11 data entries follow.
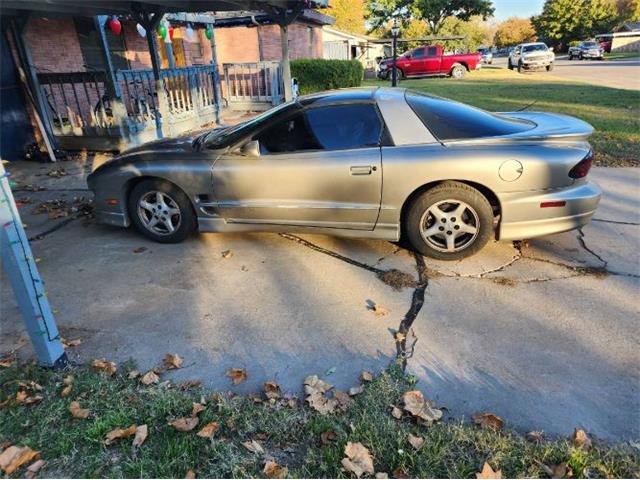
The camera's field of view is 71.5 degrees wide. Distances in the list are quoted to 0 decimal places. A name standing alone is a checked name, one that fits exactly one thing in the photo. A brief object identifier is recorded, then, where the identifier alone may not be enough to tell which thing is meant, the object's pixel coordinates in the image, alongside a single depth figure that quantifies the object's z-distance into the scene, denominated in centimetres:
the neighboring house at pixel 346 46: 3234
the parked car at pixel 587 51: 4069
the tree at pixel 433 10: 4456
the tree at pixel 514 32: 7575
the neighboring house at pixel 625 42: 4931
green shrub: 1672
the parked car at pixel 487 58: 4153
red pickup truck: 2670
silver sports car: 380
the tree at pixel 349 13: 4935
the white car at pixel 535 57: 2727
